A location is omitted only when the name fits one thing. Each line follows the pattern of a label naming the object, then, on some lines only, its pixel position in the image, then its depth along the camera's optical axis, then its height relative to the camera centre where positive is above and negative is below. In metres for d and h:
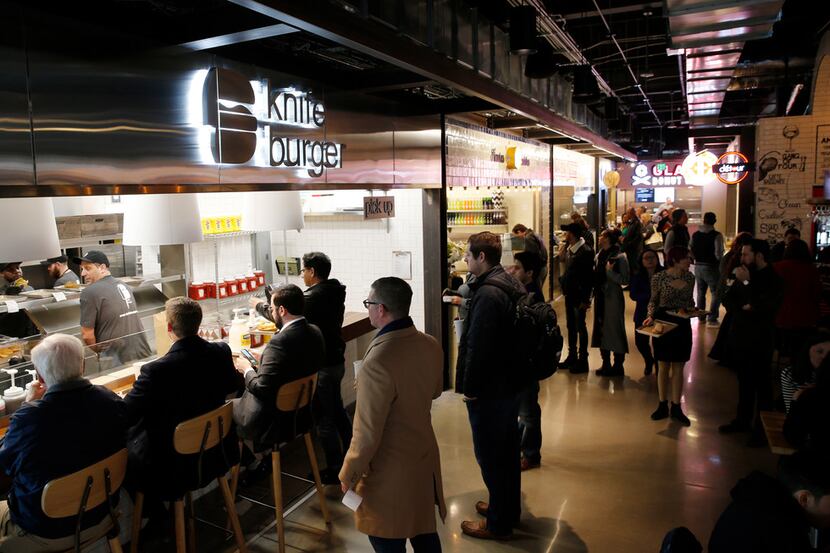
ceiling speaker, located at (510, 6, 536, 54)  5.57 +1.50
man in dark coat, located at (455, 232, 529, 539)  3.86 -1.05
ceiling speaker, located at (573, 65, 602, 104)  8.17 +1.52
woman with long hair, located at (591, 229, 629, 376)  7.39 -1.08
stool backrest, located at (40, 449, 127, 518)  2.79 -1.23
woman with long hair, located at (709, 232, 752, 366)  7.44 -1.03
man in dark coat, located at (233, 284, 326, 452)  3.98 -0.99
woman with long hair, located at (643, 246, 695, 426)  5.91 -0.94
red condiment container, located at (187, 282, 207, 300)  7.04 -0.85
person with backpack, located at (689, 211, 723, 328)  10.20 -0.87
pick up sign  6.37 +0.03
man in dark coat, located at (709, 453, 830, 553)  2.31 -1.18
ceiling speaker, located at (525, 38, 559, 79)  6.46 +1.44
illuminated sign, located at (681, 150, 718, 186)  12.52 +0.73
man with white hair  2.85 -1.02
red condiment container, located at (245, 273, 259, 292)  7.64 -0.83
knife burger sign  3.85 +0.58
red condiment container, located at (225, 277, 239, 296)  7.32 -0.83
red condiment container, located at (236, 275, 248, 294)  7.47 -0.83
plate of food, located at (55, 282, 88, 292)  7.41 -0.82
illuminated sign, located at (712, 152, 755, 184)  11.63 +0.63
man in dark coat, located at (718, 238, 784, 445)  5.38 -1.01
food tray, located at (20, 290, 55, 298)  6.85 -0.83
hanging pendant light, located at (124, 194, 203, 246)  4.82 -0.04
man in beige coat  2.91 -1.01
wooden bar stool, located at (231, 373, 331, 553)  4.03 -1.38
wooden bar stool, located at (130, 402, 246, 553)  3.42 -1.25
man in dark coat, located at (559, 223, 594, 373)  7.62 -0.99
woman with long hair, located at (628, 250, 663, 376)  7.22 -1.03
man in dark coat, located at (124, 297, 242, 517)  3.42 -1.02
